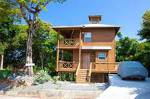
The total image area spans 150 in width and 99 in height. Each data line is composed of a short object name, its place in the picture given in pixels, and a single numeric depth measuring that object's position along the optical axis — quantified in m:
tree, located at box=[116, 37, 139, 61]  18.85
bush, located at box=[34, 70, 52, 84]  9.98
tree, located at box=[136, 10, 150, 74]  11.68
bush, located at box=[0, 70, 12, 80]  10.50
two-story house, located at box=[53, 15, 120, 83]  13.16
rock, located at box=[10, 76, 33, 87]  9.82
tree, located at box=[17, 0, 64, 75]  10.92
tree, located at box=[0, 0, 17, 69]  11.05
